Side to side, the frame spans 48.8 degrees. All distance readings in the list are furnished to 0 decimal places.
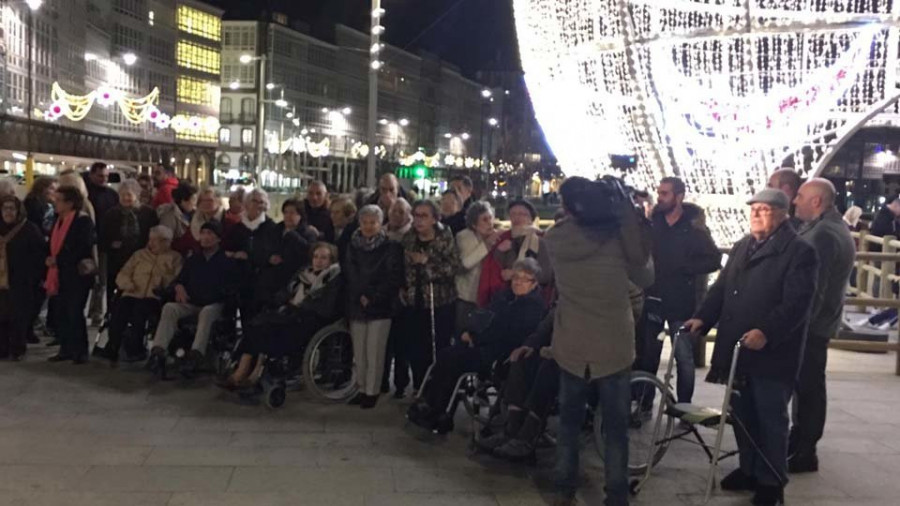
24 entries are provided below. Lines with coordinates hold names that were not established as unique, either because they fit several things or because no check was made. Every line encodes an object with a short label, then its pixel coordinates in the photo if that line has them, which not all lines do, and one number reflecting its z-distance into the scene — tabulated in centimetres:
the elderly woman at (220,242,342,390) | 786
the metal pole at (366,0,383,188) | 1823
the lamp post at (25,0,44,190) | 3175
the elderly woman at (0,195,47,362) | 912
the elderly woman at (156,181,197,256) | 948
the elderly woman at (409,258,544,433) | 667
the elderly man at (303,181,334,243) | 984
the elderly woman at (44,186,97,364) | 905
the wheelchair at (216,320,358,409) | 775
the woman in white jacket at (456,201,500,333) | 792
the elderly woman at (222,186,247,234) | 966
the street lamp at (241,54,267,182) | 3150
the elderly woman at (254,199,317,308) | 845
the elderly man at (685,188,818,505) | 549
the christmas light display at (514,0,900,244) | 921
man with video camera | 518
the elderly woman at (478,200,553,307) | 755
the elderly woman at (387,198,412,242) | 830
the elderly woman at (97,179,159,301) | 988
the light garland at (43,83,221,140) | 4234
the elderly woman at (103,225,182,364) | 887
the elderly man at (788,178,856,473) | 607
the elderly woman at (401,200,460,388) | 777
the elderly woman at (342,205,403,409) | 779
